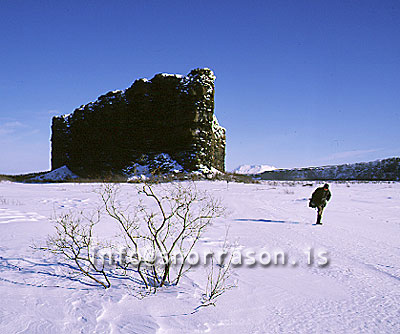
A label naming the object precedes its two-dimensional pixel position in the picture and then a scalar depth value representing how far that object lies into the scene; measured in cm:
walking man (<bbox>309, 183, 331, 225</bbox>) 890
